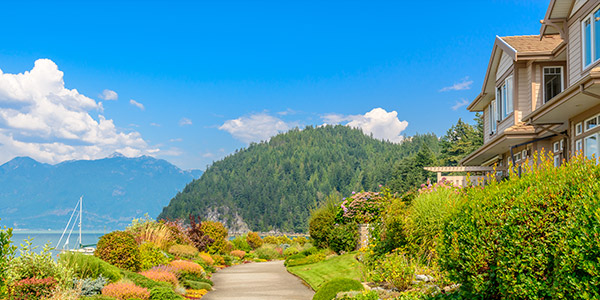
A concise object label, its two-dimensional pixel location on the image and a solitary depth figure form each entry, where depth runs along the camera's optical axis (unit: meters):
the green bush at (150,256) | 16.17
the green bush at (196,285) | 15.14
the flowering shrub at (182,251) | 21.22
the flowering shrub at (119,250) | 14.82
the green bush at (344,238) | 21.47
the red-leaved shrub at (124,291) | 11.08
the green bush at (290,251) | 31.92
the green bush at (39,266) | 10.03
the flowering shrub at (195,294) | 13.97
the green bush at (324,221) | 23.88
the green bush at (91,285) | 11.05
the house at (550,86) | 12.73
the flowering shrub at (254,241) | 37.47
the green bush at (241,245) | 34.53
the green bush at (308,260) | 21.91
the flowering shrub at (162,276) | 14.00
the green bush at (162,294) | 11.66
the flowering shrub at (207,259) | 22.32
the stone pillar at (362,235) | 19.67
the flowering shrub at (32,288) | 9.27
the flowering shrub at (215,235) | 27.82
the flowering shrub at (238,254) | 29.83
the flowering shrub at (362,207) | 21.06
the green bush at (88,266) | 11.77
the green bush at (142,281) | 12.40
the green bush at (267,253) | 32.31
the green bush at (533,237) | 5.12
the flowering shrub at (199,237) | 26.95
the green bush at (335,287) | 11.62
